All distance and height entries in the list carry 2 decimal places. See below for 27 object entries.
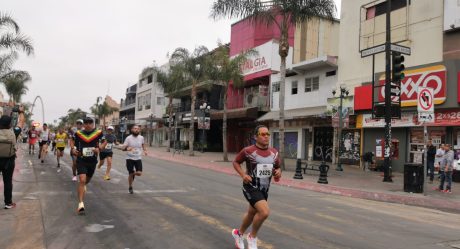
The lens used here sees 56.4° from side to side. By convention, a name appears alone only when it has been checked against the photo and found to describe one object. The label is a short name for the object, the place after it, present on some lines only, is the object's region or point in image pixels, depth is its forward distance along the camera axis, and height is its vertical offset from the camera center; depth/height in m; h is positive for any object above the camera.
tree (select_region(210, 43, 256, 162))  27.06 +4.62
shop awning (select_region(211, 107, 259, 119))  33.84 +2.25
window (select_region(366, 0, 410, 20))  22.53 +7.48
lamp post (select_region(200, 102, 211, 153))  30.58 +2.19
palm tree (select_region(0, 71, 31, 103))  36.33 +4.83
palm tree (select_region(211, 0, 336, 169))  19.98 +6.19
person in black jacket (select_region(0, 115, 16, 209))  7.90 -0.38
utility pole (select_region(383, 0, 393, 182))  16.33 +1.41
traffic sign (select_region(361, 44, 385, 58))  16.34 +3.68
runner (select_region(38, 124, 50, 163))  19.17 -0.28
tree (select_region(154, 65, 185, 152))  34.05 +4.92
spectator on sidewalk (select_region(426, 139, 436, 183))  17.13 -0.43
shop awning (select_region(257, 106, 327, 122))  27.75 +2.03
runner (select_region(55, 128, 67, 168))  17.12 -0.28
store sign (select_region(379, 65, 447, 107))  19.03 +2.94
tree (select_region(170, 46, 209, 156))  31.55 +5.66
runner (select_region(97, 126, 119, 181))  13.70 -0.41
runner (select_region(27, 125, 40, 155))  22.47 -0.03
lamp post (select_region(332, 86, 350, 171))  20.70 +1.52
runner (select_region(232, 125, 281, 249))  5.39 -0.41
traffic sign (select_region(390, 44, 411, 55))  16.41 +3.74
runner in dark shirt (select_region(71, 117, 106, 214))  8.15 -0.27
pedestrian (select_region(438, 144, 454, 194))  14.12 -0.70
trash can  13.66 -1.02
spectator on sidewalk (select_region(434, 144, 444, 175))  16.15 -0.25
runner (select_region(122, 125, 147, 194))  10.91 -0.42
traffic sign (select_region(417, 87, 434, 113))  12.90 +1.39
